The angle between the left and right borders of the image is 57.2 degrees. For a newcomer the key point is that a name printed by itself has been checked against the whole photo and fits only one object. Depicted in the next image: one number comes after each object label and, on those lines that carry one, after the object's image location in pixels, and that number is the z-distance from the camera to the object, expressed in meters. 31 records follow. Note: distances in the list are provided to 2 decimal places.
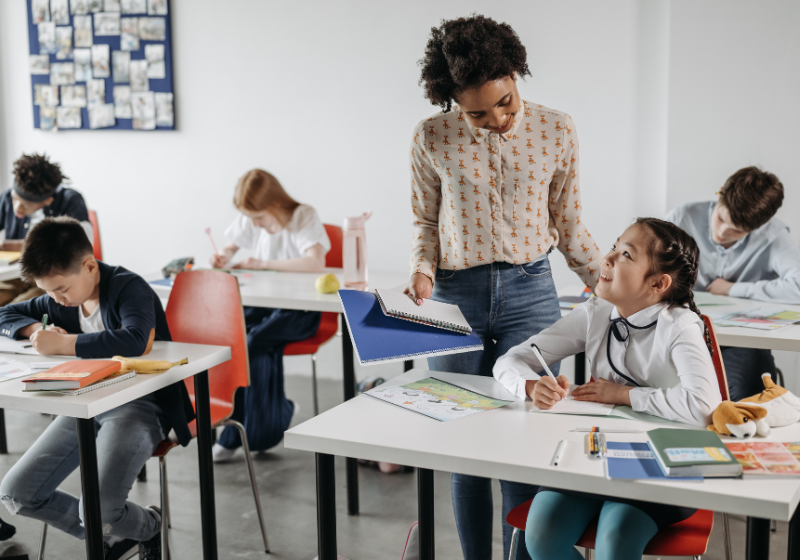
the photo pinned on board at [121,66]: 4.47
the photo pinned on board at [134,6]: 4.36
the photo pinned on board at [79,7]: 4.50
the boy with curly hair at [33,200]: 3.53
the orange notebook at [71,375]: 1.64
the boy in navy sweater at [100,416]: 1.85
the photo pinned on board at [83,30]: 4.52
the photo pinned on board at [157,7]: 4.31
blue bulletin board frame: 4.36
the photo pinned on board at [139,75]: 4.45
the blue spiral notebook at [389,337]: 1.52
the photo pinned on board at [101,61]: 4.52
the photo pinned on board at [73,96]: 4.64
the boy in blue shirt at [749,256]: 2.46
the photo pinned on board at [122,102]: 4.51
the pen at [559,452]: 1.18
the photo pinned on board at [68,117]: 4.68
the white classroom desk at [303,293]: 2.50
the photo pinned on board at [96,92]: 4.57
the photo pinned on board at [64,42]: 4.60
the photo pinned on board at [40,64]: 4.70
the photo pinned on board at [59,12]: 4.58
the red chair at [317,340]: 3.15
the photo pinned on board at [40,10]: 4.63
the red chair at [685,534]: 1.35
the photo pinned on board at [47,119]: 4.74
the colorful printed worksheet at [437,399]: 1.44
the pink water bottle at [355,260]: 2.69
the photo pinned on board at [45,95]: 4.71
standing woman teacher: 1.71
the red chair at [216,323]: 2.25
